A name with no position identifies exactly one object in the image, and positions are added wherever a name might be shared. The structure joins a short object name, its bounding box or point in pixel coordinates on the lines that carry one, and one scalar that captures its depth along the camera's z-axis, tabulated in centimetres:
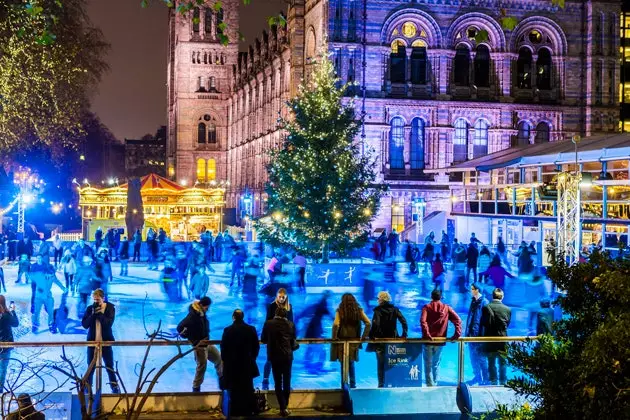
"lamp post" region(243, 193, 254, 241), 4101
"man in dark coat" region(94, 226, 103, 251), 2937
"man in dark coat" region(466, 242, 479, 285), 2282
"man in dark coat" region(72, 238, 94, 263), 2088
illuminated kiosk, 2462
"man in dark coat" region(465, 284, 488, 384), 942
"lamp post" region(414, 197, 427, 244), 3825
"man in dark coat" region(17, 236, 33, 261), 2614
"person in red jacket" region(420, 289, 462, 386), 995
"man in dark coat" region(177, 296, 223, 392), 961
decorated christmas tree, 2809
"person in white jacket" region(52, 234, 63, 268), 2755
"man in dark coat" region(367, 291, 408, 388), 1009
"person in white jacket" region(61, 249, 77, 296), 2002
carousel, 3634
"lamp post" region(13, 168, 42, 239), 3206
